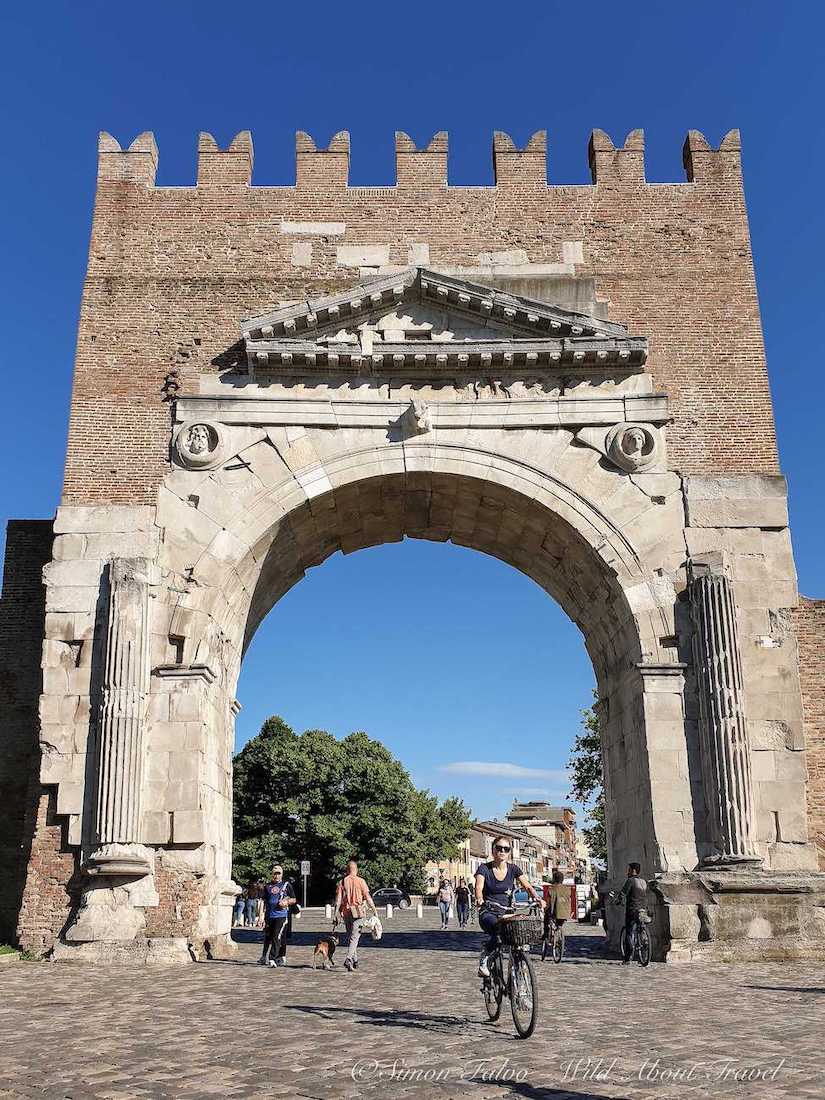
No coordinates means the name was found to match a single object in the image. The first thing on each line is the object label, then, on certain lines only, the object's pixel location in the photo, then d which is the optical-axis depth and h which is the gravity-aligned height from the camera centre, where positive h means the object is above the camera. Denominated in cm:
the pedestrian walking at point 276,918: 1426 -33
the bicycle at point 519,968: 739 -55
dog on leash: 1380 -74
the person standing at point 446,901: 3273 -38
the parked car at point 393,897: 5259 -36
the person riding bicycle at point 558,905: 1502 -25
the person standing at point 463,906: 3177 -50
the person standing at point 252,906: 3334 -41
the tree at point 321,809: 4931 +365
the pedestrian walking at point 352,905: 1334 -18
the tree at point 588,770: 3756 +387
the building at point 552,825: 12450 +678
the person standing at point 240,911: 3338 -57
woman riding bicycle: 814 -2
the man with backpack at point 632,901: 1416 -21
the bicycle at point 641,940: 1390 -69
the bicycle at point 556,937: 1502 -68
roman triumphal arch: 1462 +537
